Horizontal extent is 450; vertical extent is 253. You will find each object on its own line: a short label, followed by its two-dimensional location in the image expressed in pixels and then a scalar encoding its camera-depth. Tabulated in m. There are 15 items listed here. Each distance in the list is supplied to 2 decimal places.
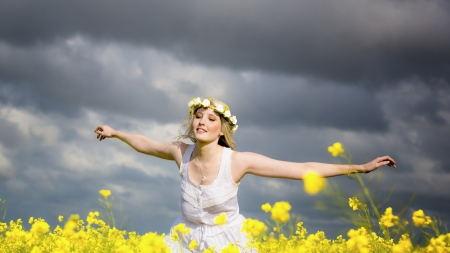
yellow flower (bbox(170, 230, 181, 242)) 4.08
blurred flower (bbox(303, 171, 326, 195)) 2.51
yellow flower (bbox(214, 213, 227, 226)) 3.36
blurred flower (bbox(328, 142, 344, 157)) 3.03
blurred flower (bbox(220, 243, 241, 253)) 3.22
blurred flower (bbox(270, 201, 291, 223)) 2.87
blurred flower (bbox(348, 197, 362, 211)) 3.91
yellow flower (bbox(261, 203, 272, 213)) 3.34
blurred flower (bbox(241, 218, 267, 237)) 3.11
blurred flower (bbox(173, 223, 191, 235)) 3.67
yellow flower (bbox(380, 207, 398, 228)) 3.23
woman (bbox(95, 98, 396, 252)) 5.22
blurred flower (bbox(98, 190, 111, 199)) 3.98
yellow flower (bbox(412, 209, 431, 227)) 3.43
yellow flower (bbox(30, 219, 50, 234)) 3.84
